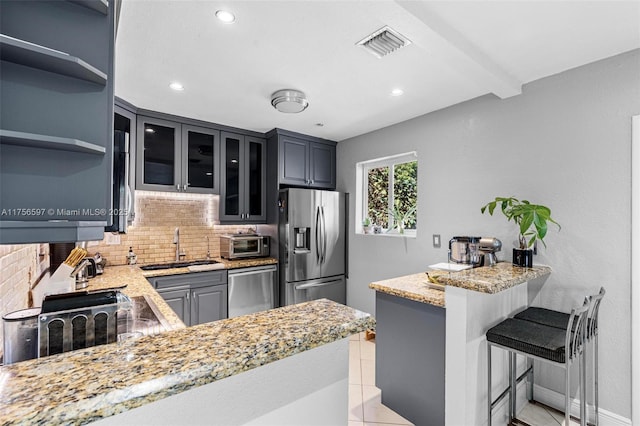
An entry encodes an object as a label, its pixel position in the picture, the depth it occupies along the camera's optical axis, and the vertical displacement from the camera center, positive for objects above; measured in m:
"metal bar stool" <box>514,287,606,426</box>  1.78 -0.66
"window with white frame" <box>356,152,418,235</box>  3.39 +0.24
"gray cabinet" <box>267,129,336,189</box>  3.69 +0.69
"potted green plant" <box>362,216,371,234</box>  3.73 -0.15
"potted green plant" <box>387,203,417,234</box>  3.38 -0.03
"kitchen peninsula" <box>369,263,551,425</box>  1.73 -0.77
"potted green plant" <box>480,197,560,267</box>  2.02 -0.05
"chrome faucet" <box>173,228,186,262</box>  3.52 -0.33
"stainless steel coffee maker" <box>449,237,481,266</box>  2.35 -0.28
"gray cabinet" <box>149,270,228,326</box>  2.91 -0.81
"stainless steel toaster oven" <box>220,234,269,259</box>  3.51 -0.39
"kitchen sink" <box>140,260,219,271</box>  3.14 -0.57
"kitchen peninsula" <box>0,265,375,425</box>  0.53 -0.32
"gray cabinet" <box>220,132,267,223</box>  3.58 +0.42
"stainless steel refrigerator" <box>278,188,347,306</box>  3.54 -0.38
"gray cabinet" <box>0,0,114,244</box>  0.72 +0.23
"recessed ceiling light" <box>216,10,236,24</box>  1.58 +1.03
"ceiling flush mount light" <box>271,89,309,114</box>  2.54 +0.95
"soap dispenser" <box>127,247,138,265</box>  3.21 -0.48
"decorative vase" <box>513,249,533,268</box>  2.21 -0.31
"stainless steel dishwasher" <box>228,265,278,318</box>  3.31 -0.86
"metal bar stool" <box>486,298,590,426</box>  1.53 -0.67
